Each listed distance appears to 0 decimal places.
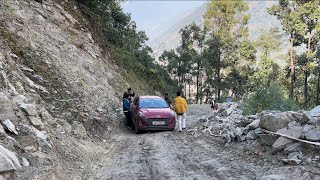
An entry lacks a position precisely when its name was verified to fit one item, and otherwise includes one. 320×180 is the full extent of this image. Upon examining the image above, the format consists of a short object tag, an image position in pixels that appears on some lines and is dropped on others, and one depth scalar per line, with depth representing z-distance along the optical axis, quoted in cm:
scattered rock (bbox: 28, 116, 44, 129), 651
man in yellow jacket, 1100
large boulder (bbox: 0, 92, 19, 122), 584
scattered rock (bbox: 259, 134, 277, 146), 661
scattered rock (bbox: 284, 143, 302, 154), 594
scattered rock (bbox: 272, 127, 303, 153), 620
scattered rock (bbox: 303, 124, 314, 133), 609
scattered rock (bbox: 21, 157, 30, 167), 515
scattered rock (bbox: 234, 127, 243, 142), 755
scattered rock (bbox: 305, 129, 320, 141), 583
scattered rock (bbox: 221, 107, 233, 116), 1181
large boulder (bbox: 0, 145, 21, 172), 455
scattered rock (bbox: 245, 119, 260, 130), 755
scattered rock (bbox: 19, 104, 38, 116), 653
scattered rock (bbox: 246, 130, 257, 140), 725
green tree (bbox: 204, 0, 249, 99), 3543
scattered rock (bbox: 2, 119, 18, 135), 561
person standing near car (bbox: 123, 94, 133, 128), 1233
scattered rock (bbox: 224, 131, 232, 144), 773
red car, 1068
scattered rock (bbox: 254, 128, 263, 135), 712
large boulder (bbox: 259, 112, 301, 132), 682
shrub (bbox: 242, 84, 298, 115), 1086
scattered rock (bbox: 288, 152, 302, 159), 568
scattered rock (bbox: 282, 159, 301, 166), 550
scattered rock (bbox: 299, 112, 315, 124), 638
